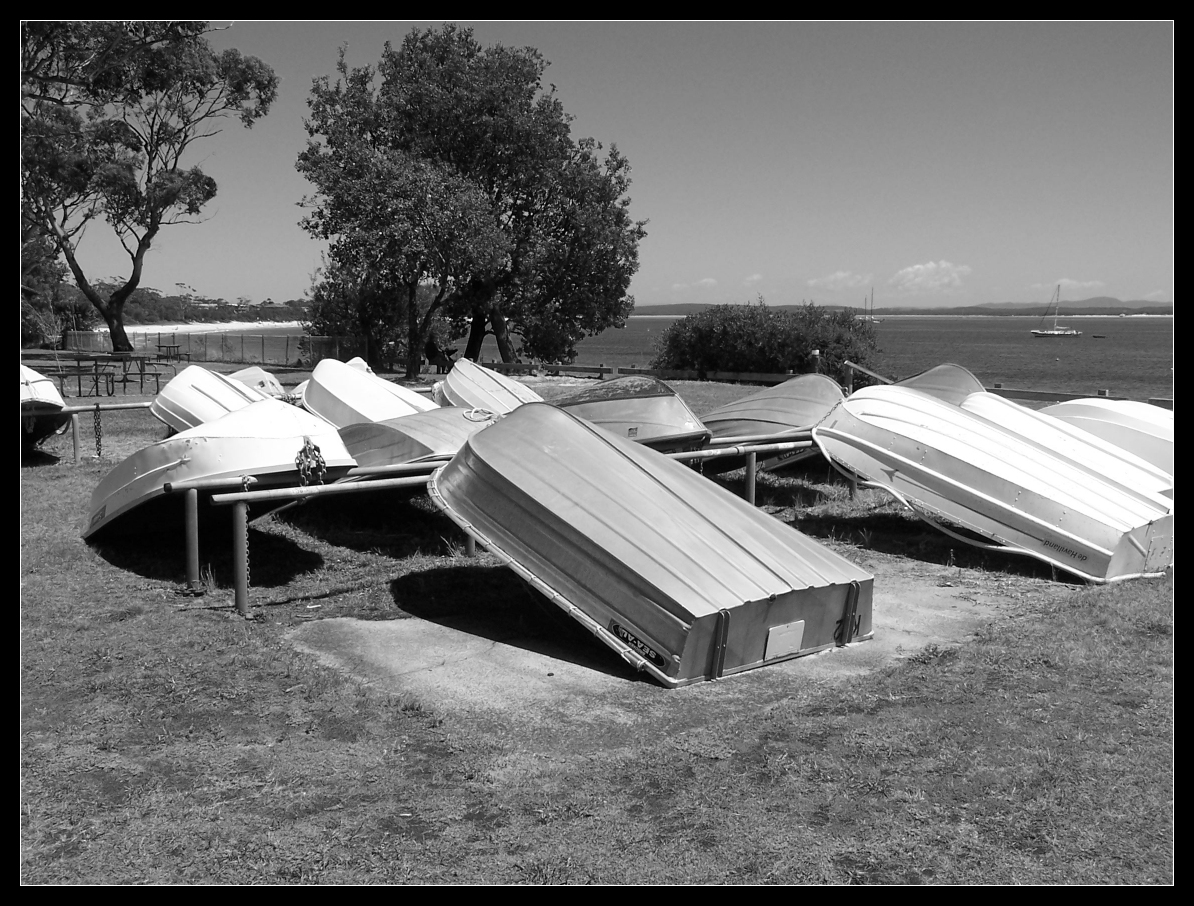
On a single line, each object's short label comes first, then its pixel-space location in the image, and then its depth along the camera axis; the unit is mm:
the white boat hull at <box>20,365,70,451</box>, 14539
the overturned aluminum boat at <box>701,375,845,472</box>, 13086
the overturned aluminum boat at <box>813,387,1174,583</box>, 9055
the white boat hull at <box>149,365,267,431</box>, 13930
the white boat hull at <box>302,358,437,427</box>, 13789
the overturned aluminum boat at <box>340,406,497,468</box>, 10391
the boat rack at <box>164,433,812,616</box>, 7762
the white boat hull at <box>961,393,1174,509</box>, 10203
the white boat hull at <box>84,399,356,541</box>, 8711
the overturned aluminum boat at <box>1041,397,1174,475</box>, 12906
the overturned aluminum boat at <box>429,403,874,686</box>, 6445
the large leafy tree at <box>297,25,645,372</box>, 30109
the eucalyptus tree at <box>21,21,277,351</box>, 27031
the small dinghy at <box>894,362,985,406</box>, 13031
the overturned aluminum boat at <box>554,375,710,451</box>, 11977
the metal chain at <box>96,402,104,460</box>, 14930
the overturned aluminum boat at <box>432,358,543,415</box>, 15148
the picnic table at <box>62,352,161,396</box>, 24578
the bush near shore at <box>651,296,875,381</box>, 33625
